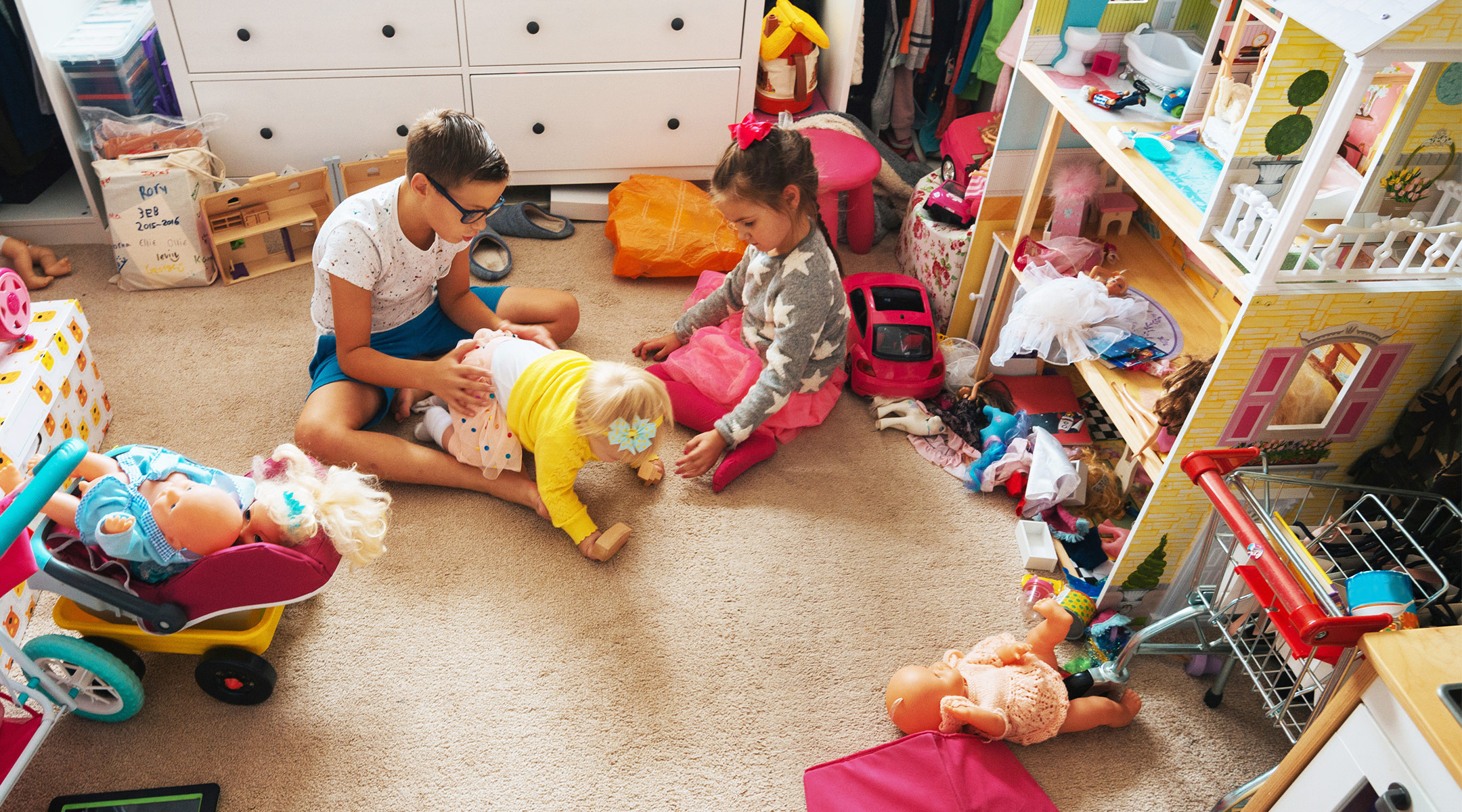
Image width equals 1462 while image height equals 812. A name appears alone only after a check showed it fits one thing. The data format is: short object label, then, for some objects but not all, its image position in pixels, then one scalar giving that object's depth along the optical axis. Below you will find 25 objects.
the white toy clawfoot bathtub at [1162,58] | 1.80
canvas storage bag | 2.40
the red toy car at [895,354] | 2.28
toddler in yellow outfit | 1.68
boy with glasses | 1.76
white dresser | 2.53
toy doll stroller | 1.40
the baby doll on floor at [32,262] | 2.46
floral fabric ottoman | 2.41
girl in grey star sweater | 1.89
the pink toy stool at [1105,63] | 1.91
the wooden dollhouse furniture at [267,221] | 2.51
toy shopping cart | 1.19
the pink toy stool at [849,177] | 2.55
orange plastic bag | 2.64
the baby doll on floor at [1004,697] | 1.55
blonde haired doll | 1.47
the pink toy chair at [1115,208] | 2.14
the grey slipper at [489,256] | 2.65
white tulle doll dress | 1.86
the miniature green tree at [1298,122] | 1.33
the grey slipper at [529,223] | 2.83
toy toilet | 1.91
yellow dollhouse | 1.30
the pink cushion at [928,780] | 1.50
